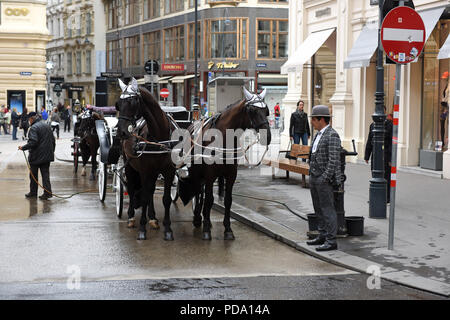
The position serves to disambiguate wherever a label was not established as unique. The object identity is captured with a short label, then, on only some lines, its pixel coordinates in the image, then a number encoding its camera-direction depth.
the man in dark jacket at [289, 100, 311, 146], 20.66
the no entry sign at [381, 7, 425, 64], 8.63
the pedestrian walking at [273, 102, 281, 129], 45.64
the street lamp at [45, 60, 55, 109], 44.12
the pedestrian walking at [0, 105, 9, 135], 40.41
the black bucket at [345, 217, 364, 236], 9.74
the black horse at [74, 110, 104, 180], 17.04
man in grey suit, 8.77
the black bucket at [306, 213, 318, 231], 9.58
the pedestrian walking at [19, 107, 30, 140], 30.78
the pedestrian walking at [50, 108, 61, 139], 34.90
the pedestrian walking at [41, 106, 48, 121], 37.96
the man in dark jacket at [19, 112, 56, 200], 13.91
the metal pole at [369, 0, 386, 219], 11.08
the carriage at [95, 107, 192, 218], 11.75
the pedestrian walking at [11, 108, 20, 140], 36.28
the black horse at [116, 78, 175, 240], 9.45
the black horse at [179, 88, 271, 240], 9.45
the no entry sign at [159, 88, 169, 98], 40.97
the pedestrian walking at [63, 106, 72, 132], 46.91
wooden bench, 15.24
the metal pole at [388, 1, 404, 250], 8.67
